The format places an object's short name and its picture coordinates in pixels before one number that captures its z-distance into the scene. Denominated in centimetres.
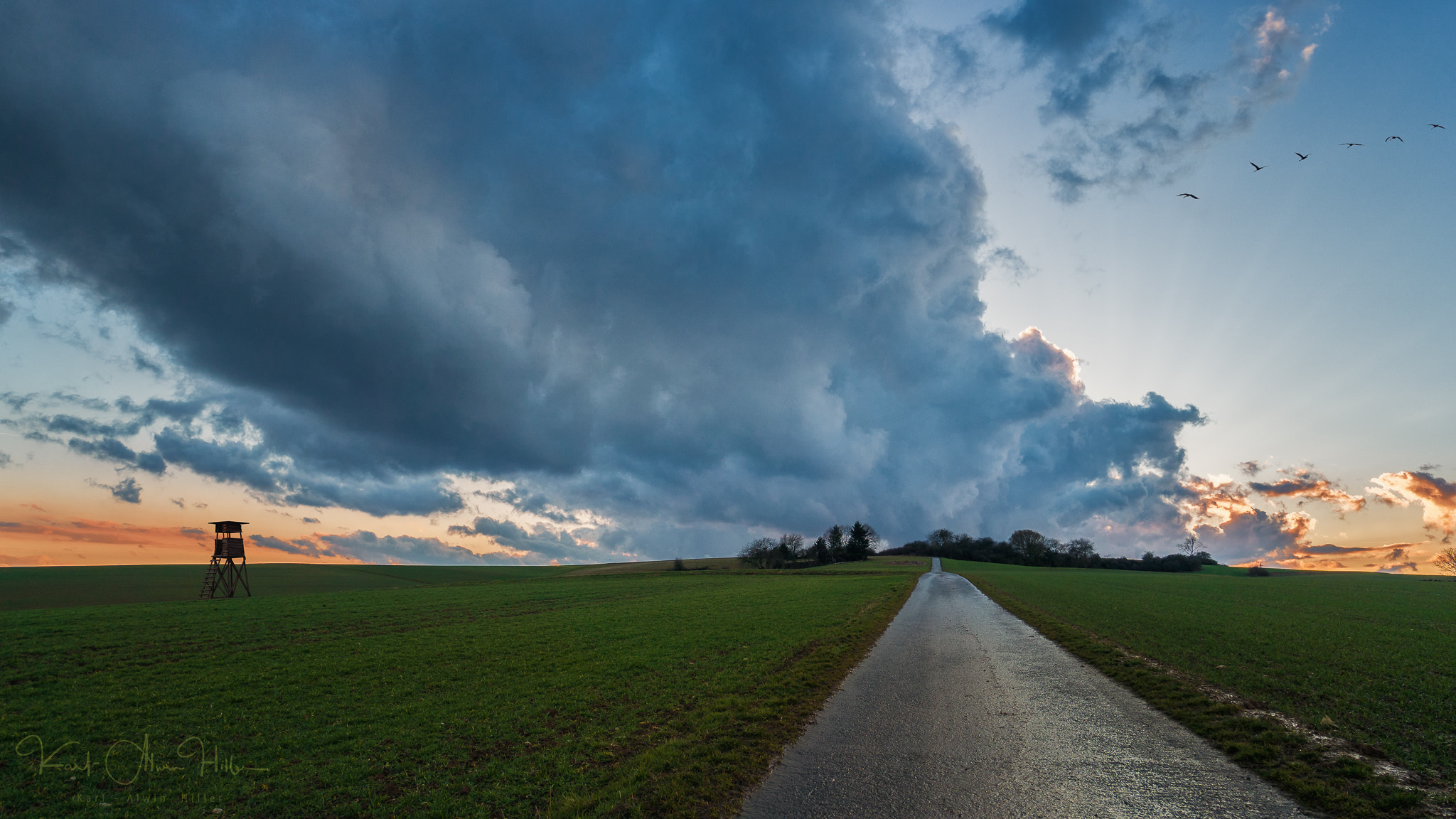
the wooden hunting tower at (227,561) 6556
